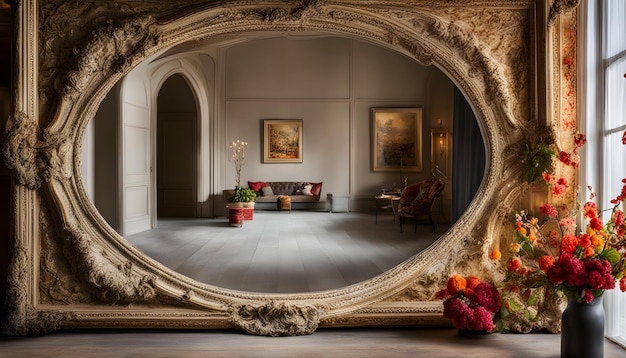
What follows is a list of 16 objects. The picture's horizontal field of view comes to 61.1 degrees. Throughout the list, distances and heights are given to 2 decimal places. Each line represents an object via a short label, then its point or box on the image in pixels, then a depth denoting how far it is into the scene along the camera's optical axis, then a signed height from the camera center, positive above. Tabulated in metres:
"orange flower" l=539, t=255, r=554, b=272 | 3.29 -0.55
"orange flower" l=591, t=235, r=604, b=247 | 3.23 -0.41
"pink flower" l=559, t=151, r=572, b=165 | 3.91 +0.12
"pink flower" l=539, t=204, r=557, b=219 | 3.64 -0.25
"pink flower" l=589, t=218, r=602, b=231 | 3.22 -0.31
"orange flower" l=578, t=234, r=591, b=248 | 3.18 -0.40
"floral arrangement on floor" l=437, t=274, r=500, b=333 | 3.65 -0.91
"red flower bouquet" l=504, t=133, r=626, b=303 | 3.13 -0.53
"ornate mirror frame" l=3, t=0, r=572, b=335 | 3.93 +0.26
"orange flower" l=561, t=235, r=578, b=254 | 3.23 -0.43
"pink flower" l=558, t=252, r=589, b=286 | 3.12 -0.58
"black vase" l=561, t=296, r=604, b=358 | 3.24 -0.96
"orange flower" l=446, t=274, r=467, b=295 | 3.74 -0.78
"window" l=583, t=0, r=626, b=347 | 3.66 +0.48
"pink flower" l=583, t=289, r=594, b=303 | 3.13 -0.73
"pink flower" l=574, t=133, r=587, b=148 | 3.91 +0.25
